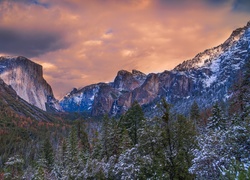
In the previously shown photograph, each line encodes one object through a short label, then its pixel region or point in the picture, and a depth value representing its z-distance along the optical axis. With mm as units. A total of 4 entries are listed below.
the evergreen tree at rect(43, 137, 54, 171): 57191
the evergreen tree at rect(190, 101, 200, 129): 59750
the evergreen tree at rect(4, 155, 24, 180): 26873
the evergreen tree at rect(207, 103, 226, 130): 39931
